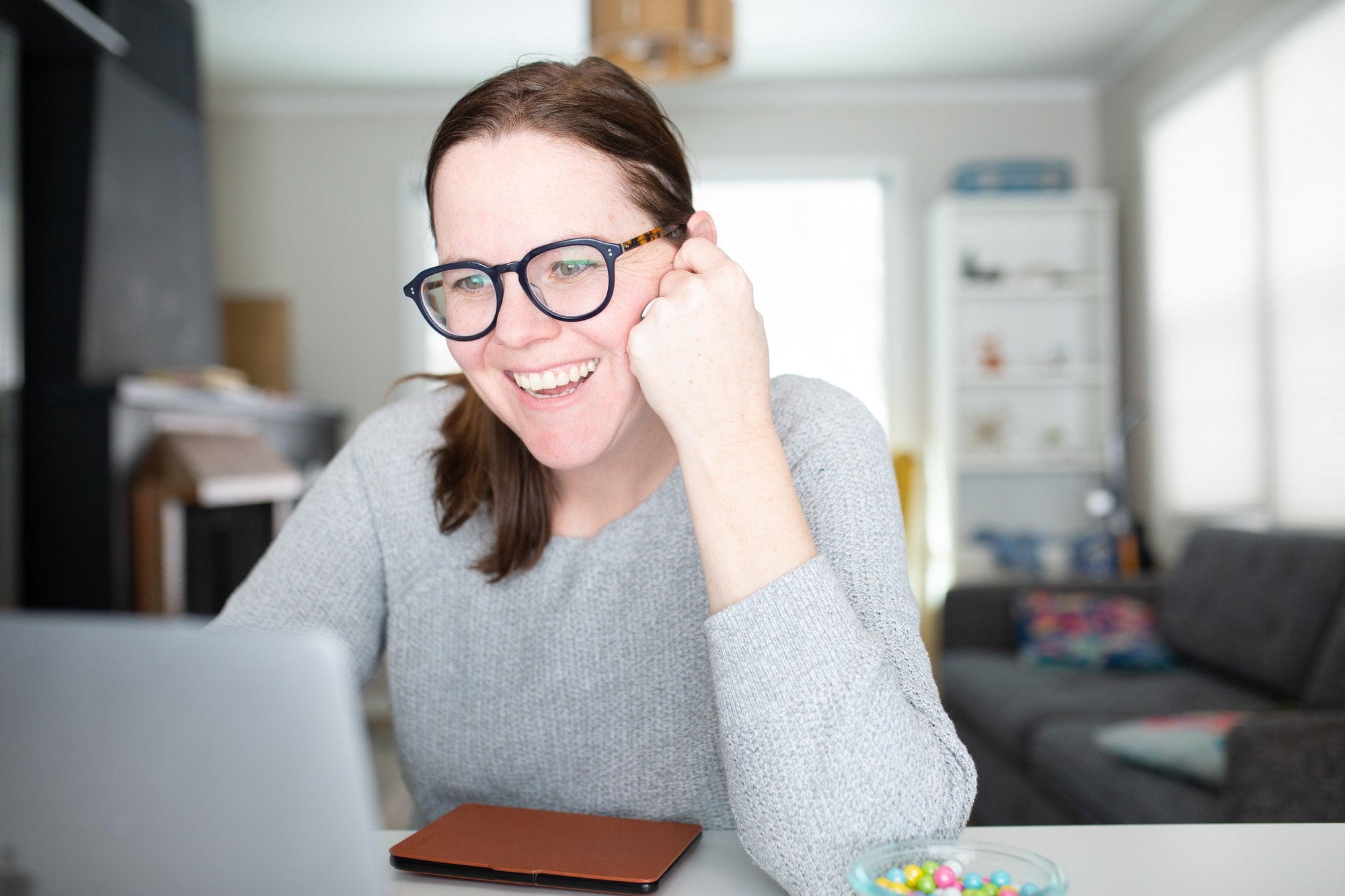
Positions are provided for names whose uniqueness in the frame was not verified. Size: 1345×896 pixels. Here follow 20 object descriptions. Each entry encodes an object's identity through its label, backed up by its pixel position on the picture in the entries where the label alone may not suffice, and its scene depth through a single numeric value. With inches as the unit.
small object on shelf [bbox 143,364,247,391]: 131.6
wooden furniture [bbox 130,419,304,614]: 122.2
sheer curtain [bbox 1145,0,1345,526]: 128.5
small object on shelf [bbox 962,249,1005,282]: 185.5
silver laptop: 15.0
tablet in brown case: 27.6
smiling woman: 28.9
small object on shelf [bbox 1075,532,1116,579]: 166.7
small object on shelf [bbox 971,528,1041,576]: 177.8
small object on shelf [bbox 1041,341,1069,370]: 189.2
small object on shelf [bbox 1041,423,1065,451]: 191.2
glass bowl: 23.9
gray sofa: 60.5
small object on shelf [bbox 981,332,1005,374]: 187.8
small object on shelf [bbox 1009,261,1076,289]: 184.9
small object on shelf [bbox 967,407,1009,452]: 190.1
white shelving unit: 185.3
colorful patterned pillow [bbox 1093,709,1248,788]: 77.3
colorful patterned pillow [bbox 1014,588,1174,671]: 120.3
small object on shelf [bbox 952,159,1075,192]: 184.2
